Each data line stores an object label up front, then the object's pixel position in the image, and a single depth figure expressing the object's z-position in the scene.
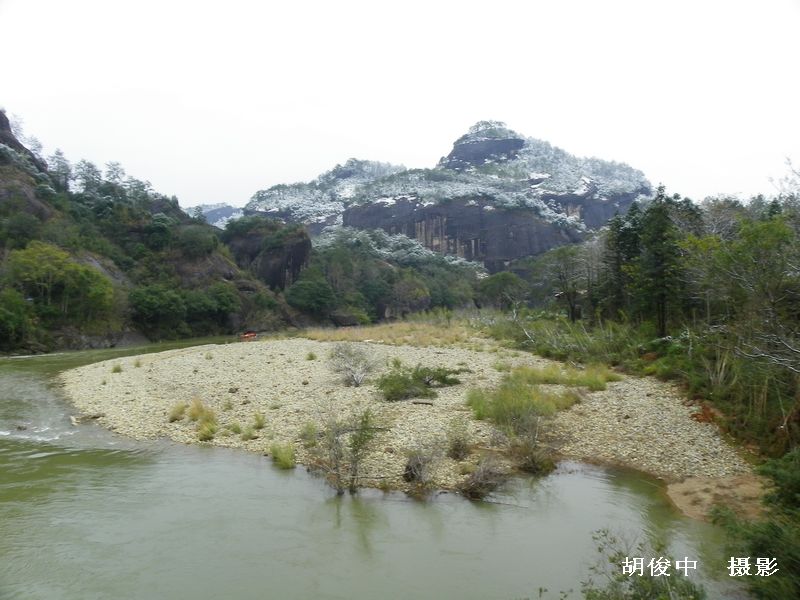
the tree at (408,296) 86.62
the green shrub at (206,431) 12.30
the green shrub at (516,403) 11.78
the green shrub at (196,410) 13.78
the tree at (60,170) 71.31
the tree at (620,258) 27.91
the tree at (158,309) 51.25
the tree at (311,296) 73.25
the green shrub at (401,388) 15.46
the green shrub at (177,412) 14.03
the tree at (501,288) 72.25
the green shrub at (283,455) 10.26
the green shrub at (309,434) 11.16
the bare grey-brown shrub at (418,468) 9.20
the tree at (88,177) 75.14
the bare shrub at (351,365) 18.05
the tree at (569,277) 37.59
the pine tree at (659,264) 21.78
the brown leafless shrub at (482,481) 8.79
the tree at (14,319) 35.78
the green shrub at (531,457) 10.05
